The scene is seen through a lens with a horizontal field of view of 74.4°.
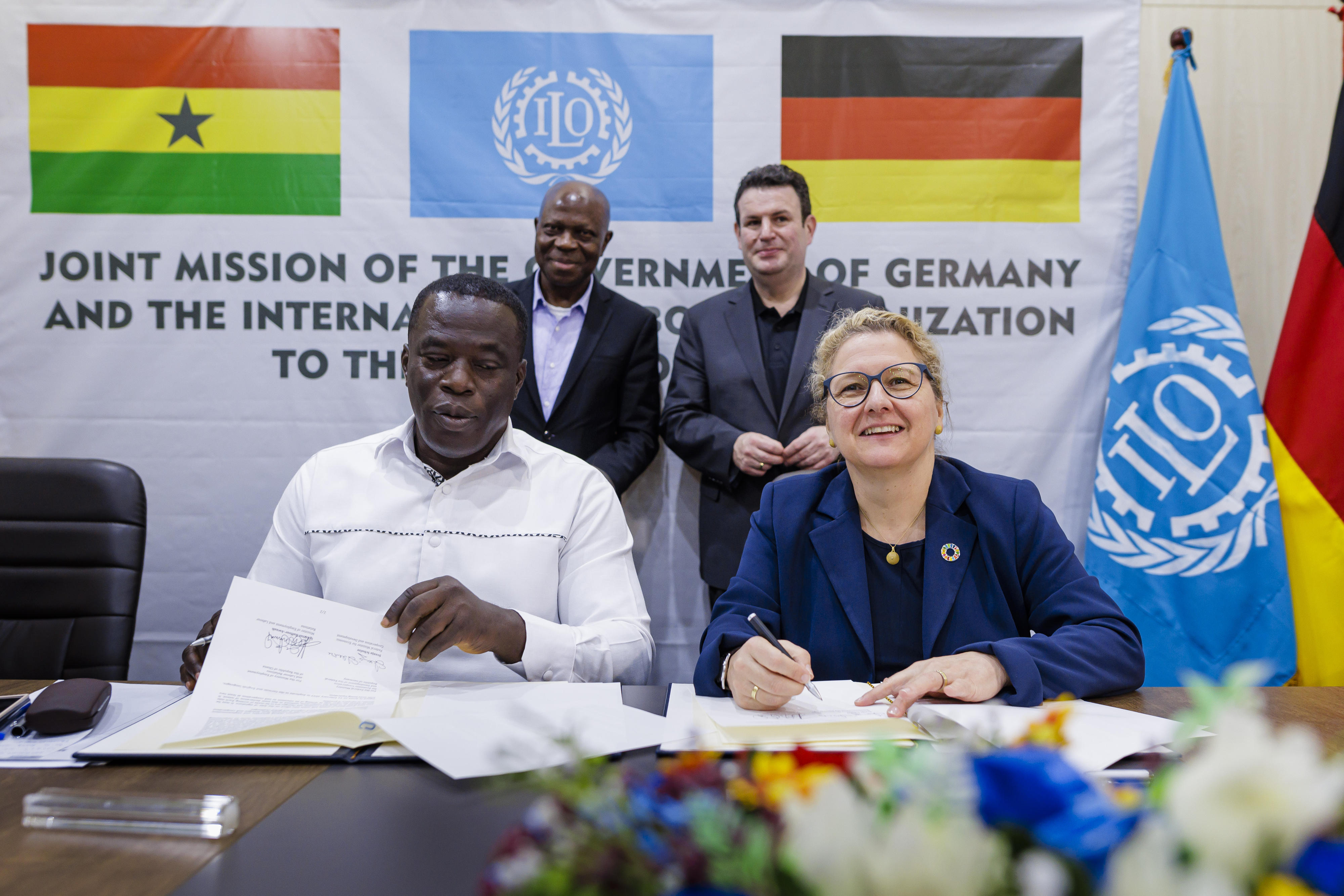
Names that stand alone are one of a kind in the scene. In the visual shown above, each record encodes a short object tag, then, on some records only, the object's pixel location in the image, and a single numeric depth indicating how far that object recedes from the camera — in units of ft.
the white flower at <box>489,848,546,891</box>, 1.43
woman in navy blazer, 5.29
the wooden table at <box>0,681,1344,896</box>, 2.63
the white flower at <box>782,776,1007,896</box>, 1.28
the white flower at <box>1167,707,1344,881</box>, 1.25
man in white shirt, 5.90
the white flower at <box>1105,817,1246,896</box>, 1.21
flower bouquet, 1.27
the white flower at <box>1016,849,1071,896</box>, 1.16
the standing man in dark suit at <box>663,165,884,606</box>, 9.52
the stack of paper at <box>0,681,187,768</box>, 3.74
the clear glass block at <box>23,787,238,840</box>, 2.97
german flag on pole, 9.46
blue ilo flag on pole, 9.60
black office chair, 6.37
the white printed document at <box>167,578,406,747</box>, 4.04
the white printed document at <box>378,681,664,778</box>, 3.55
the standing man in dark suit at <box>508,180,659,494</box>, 9.80
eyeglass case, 3.99
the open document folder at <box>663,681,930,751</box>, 3.81
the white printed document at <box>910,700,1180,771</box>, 3.59
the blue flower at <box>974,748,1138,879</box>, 1.32
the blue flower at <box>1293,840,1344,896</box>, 1.26
